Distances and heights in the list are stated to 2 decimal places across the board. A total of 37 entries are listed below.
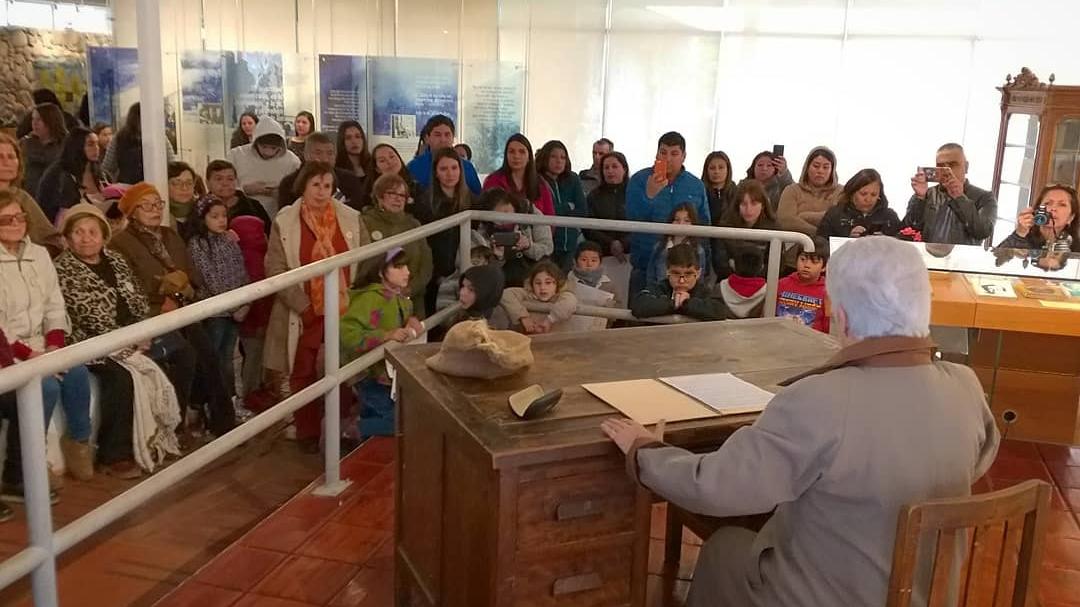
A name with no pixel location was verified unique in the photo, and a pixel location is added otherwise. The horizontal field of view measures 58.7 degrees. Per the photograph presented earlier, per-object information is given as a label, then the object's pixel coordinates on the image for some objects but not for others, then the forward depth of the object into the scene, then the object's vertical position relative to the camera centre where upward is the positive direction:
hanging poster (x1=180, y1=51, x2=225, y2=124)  6.61 +0.11
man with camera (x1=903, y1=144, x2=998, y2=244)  4.93 -0.42
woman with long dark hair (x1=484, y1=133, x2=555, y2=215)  5.26 -0.34
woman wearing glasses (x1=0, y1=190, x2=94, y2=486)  2.99 -0.72
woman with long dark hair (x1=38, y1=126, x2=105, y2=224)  4.77 -0.41
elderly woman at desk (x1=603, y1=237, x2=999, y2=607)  1.70 -0.56
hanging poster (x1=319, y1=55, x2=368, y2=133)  7.31 +0.13
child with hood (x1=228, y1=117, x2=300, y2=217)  5.42 -0.32
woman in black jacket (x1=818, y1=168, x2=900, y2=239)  4.84 -0.43
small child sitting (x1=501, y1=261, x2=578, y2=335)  4.18 -0.80
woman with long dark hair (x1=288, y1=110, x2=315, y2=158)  6.67 -0.16
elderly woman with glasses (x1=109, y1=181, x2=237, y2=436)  3.68 -0.69
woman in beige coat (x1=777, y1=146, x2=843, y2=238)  5.25 -0.38
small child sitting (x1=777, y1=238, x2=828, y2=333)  4.02 -0.70
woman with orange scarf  3.87 -0.70
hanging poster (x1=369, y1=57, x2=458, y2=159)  7.60 +0.10
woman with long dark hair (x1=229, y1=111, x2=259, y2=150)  6.45 -0.18
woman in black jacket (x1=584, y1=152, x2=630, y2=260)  5.71 -0.45
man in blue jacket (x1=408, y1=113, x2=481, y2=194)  5.28 -0.20
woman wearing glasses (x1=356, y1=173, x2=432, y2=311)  4.22 -0.51
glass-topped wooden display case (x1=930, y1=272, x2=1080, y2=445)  4.01 -1.01
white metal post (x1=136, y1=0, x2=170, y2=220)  3.87 +0.02
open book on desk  2.15 -0.64
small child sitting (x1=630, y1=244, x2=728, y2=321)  4.10 -0.76
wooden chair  1.59 -0.70
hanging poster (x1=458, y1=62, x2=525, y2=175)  8.48 +0.03
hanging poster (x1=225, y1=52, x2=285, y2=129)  6.87 +0.14
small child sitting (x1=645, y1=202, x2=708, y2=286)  4.43 -0.59
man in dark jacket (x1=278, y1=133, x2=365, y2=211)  5.22 -0.37
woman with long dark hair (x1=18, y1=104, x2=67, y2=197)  5.09 -0.25
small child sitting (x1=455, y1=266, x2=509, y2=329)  3.98 -0.73
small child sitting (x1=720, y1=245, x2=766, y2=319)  4.16 -0.72
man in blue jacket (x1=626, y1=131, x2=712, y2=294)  4.93 -0.40
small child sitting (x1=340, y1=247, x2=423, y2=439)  3.75 -0.85
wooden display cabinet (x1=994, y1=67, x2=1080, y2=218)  6.14 -0.06
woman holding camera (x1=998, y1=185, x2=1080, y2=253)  4.55 -0.41
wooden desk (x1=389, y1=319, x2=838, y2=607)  1.97 -0.81
